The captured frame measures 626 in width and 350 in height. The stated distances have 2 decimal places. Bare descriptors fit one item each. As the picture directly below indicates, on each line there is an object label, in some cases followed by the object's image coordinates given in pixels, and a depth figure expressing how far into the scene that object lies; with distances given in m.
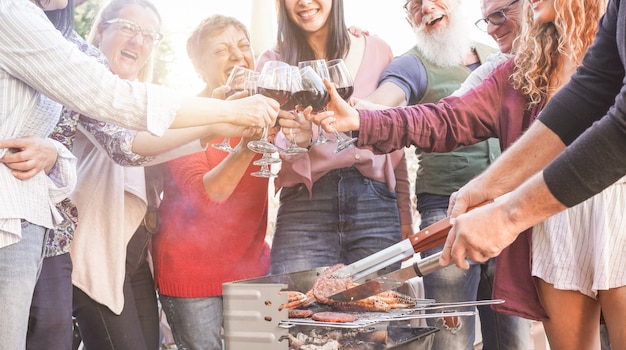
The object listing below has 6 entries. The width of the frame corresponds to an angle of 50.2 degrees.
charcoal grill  1.32
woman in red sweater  2.06
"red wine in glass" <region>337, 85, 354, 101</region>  1.73
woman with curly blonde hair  1.40
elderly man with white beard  2.13
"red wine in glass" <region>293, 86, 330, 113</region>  1.69
